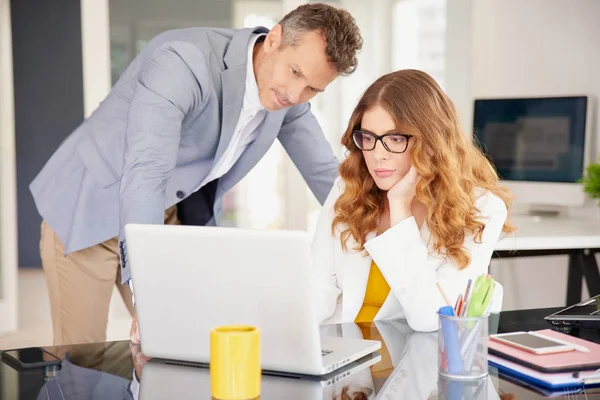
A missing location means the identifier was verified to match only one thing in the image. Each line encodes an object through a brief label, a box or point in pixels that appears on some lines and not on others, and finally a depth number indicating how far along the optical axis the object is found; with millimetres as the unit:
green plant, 3055
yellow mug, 1029
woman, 1736
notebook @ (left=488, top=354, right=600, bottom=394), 1158
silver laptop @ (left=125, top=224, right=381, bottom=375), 1152
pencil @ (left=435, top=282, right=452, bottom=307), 1619
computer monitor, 3404
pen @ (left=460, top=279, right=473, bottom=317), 1189
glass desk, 1127
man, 1861
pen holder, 1146
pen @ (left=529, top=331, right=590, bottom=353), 1299
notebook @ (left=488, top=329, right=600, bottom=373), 1208
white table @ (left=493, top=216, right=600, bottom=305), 2881
